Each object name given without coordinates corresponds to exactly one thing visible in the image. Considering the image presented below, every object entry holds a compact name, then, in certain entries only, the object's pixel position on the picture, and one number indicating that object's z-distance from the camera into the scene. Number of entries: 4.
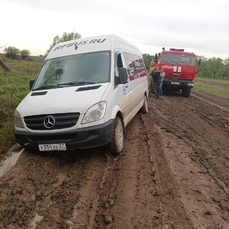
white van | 3.59
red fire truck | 12.61
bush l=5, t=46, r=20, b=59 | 55.72
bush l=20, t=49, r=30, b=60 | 58.91
